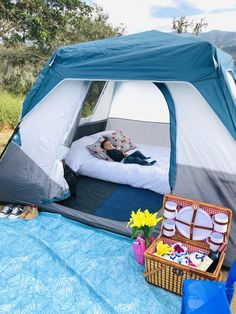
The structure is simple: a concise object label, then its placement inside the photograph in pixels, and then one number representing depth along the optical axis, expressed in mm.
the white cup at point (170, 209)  2182
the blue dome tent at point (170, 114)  2174
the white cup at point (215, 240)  2027
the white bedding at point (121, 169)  3393
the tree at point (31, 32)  7766
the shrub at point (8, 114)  6162
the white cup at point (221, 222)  1993
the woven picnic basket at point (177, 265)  1864
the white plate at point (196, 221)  2105
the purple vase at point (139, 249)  2184
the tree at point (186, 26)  11211
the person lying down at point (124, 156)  3736
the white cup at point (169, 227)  2197
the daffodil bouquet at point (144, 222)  2127
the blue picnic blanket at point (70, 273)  1882
